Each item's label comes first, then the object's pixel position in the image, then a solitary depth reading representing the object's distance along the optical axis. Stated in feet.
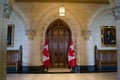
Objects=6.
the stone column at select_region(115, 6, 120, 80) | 11.32
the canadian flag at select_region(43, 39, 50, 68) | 20.50
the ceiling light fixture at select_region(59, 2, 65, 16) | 18.48
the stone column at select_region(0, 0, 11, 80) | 10.73
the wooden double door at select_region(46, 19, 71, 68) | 22.99
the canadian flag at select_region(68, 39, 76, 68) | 20.59
